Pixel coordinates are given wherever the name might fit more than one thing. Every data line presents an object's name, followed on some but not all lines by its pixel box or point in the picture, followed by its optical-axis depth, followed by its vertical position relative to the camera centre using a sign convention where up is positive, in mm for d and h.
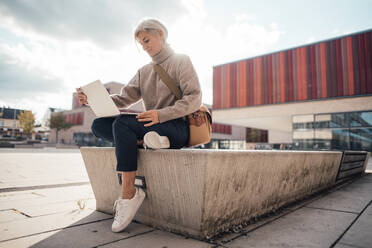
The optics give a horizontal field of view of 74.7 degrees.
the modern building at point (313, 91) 16688 +4119
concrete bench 1670 -348
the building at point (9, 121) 66062 +4869
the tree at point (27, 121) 46438 +3477
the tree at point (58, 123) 44750 +3153
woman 1868 +212
